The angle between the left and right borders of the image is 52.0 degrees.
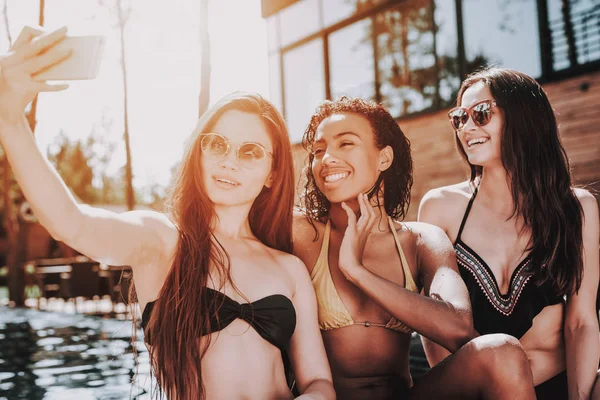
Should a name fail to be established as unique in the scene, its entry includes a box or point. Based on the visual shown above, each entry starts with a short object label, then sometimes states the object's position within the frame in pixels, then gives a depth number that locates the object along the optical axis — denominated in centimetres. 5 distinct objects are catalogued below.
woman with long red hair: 232
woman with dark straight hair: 316
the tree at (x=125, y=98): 1414
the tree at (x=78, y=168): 4497
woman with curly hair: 249
